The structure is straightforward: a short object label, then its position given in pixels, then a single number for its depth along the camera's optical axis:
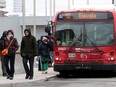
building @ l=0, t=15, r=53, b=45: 75.76
